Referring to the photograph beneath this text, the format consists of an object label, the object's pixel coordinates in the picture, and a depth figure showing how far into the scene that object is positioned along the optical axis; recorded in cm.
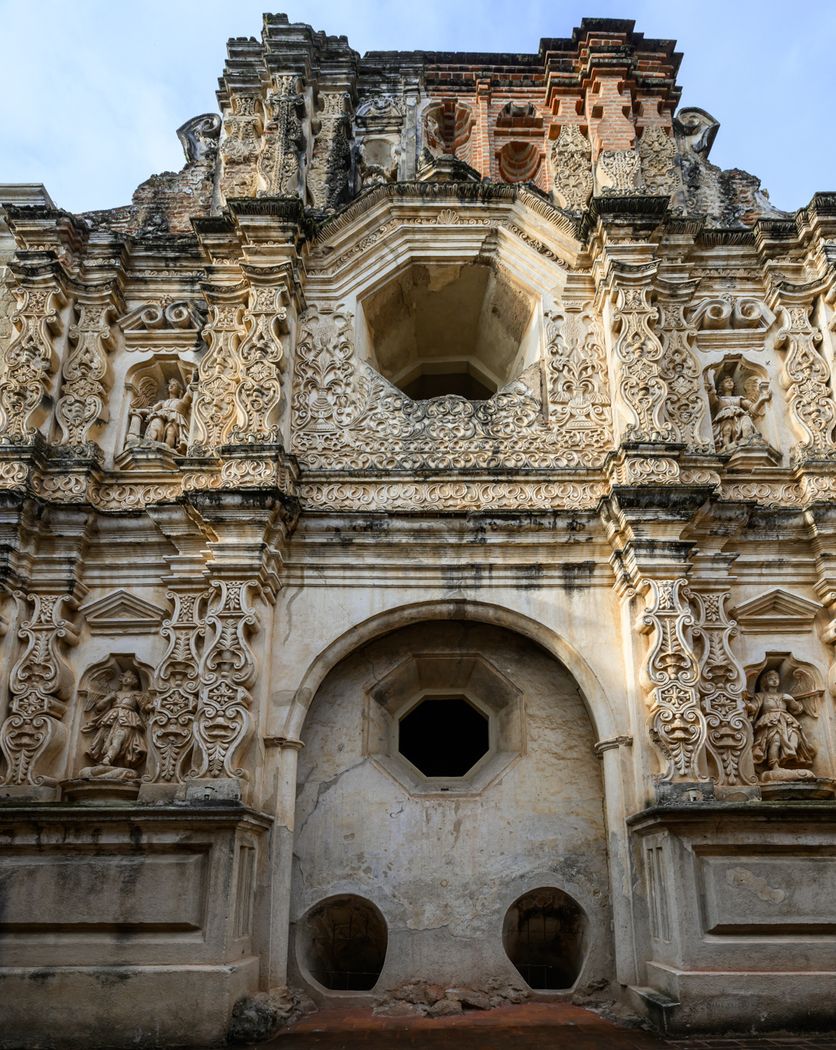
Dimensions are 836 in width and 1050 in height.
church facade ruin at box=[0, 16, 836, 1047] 637
